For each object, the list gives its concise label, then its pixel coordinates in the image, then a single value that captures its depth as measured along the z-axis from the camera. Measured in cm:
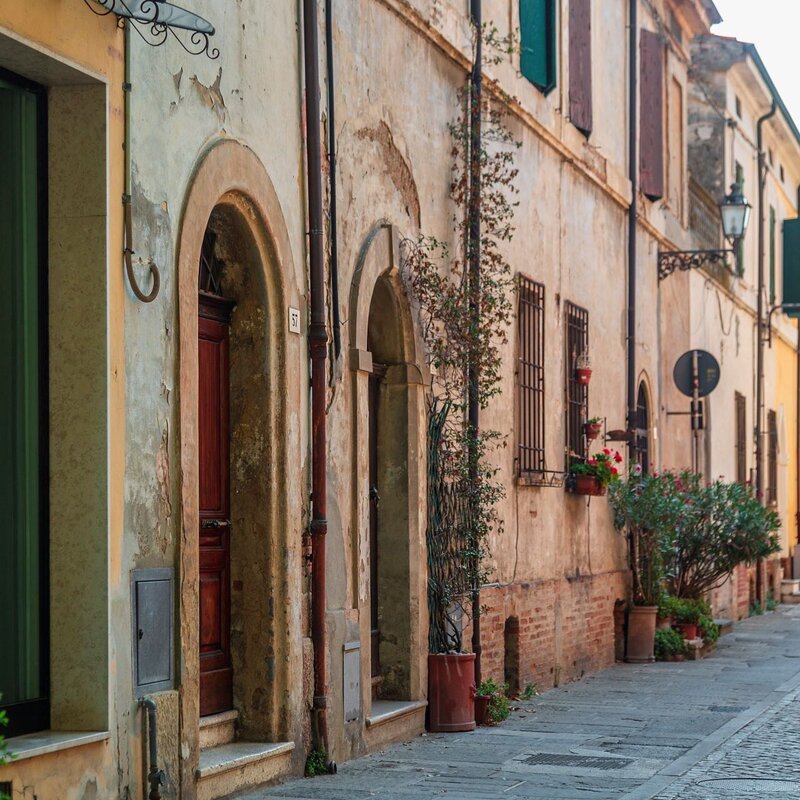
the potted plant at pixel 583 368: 1462
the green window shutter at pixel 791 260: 2991
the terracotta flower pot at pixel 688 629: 1697
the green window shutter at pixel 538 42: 1355
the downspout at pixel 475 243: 1126
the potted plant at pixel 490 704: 1102
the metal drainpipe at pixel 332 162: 915
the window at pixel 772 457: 2812
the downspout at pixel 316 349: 883
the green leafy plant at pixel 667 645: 1645
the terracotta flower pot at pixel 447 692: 1066
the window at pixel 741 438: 2470
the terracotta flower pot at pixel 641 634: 1617
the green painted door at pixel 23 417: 657
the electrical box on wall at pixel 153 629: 693
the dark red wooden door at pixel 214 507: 823
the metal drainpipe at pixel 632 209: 1705
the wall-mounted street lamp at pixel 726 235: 1891
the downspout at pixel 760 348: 2583
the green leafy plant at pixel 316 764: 865
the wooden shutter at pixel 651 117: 1788
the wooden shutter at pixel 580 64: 1484
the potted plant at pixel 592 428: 1479
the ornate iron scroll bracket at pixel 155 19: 668
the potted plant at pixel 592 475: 1450
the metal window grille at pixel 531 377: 1305
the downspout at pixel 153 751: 690
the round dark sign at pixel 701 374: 1953
